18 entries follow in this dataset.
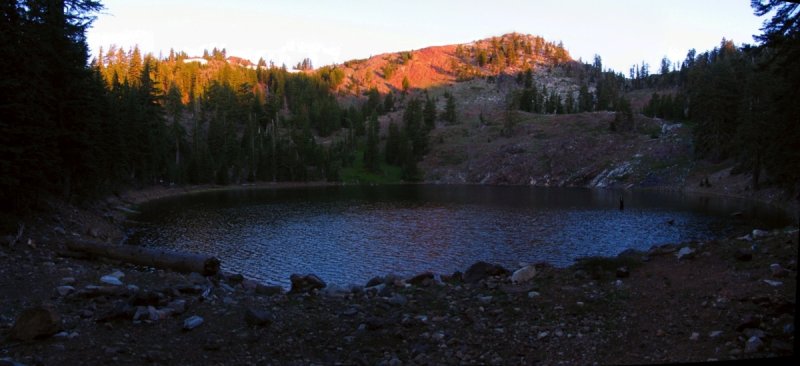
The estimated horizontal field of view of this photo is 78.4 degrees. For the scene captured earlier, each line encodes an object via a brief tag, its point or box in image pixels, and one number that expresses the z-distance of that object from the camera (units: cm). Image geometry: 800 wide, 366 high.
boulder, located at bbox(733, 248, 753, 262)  1917
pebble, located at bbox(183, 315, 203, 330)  1433
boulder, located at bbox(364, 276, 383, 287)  2325
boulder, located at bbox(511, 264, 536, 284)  2050
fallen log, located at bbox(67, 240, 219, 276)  2594
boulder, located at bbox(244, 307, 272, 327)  1497
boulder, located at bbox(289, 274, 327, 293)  2270
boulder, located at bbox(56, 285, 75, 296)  1744
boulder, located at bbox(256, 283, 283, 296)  2100
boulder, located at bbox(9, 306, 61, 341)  1257
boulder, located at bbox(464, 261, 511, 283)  2231
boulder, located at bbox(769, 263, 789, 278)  1607
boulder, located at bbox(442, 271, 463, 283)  2262
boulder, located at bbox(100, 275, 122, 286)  1990
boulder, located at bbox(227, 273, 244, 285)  2457
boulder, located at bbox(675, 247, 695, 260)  2190
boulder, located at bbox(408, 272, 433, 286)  2186
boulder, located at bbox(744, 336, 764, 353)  1080
